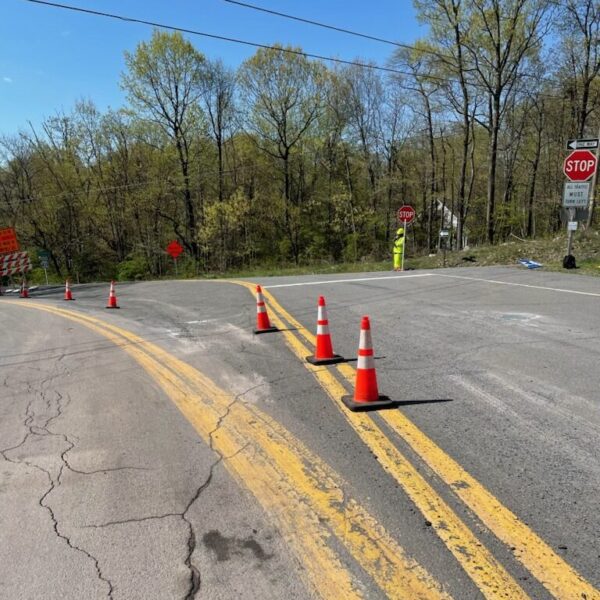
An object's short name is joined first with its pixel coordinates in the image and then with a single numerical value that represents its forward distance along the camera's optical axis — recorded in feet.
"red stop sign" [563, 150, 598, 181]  45.42
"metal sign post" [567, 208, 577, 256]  46.68
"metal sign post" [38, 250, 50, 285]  120.37
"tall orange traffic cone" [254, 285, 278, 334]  27.07
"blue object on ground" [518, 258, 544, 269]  52.74
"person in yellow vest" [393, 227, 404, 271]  67.36
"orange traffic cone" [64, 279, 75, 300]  58.80
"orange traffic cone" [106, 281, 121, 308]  44.47
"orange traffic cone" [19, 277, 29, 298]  76.84
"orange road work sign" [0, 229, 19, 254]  100.99
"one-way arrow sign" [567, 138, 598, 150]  44.27
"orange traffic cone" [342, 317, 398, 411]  14.74
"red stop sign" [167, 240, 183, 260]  104.54
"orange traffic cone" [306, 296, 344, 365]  19.80
